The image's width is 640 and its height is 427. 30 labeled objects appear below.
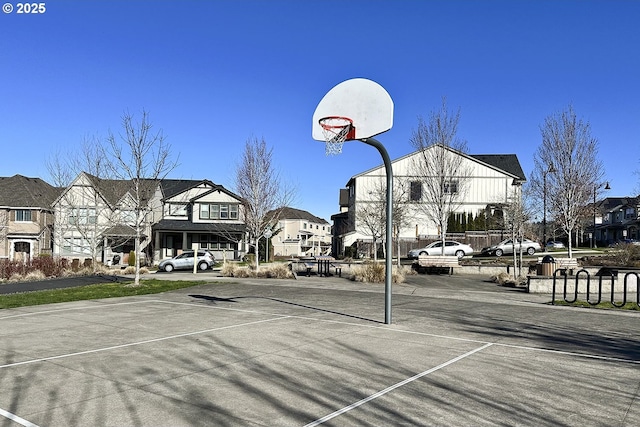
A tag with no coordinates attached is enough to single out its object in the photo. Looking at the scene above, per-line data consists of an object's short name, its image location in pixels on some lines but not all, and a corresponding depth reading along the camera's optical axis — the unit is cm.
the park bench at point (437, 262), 2894
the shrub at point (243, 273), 2638
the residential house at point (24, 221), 4747
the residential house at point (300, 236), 7231
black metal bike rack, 1494
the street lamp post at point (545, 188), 3070
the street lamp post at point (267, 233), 3062
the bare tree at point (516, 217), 2798
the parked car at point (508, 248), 4297
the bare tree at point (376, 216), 3891
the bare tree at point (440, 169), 3130
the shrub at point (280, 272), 2553
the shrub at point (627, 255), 3087
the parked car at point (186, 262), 3800
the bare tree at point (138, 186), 2280
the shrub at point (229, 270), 2701
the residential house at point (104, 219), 2555
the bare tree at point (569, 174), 3041
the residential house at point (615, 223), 7688
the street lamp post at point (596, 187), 3144
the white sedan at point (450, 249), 4078
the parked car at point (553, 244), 5730
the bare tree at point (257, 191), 3005
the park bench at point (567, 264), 2511
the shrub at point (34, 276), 2730
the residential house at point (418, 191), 5050
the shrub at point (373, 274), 2292
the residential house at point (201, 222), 5053
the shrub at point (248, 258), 4324
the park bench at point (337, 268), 2758
